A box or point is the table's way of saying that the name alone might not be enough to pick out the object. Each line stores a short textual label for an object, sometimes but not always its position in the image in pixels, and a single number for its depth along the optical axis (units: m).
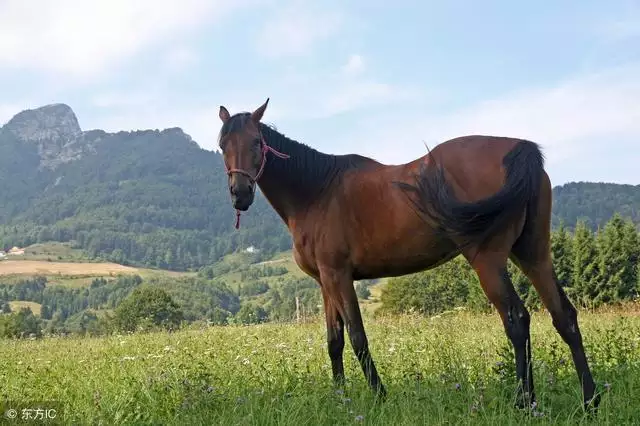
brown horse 5.06
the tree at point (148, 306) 48.31
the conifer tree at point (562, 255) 52.31
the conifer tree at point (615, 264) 48.22
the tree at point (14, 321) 44.06
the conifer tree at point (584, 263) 49.06
